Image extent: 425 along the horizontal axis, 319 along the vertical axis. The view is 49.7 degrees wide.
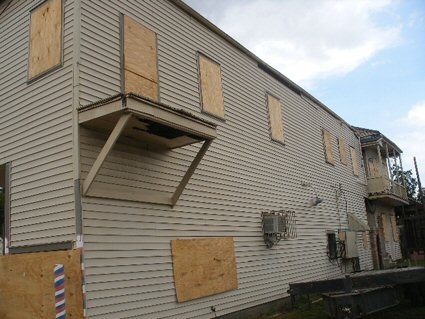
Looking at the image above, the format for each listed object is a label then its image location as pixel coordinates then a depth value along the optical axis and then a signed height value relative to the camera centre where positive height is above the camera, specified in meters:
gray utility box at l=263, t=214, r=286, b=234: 12.62 +0.77
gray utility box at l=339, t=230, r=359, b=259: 18.05 +0.13
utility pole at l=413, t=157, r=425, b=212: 28.24 +3.18
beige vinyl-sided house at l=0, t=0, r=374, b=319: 7.96 +1.96
